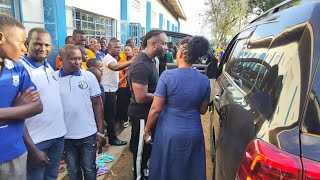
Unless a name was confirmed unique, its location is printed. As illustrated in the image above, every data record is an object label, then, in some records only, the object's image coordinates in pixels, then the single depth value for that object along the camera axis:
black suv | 1.08
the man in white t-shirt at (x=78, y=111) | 2.40
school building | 4.99
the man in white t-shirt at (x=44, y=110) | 2.10
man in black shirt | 2.70
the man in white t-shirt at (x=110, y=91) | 4.36
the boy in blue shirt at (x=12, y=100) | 1.61
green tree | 18.20
